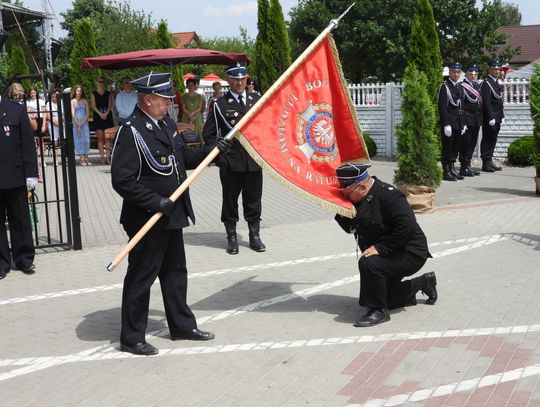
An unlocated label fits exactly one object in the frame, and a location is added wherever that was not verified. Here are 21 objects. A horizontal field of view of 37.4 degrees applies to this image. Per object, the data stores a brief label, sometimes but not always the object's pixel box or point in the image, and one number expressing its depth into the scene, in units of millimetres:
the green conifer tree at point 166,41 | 23656
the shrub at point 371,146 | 18906
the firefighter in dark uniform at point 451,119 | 14555
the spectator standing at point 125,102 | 18422
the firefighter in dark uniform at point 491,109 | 15406
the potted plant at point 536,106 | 11969
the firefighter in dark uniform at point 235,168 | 8859
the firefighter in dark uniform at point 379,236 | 6234
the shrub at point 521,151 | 16797
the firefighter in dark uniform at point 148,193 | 5562
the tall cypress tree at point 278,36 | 20578
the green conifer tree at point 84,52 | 25203
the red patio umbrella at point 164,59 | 17859
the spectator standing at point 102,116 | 19219
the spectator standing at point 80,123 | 18531
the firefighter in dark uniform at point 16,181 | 8086
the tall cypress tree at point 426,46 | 18000
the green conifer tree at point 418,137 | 11219
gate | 8853
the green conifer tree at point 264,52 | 20547
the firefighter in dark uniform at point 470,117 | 15023
